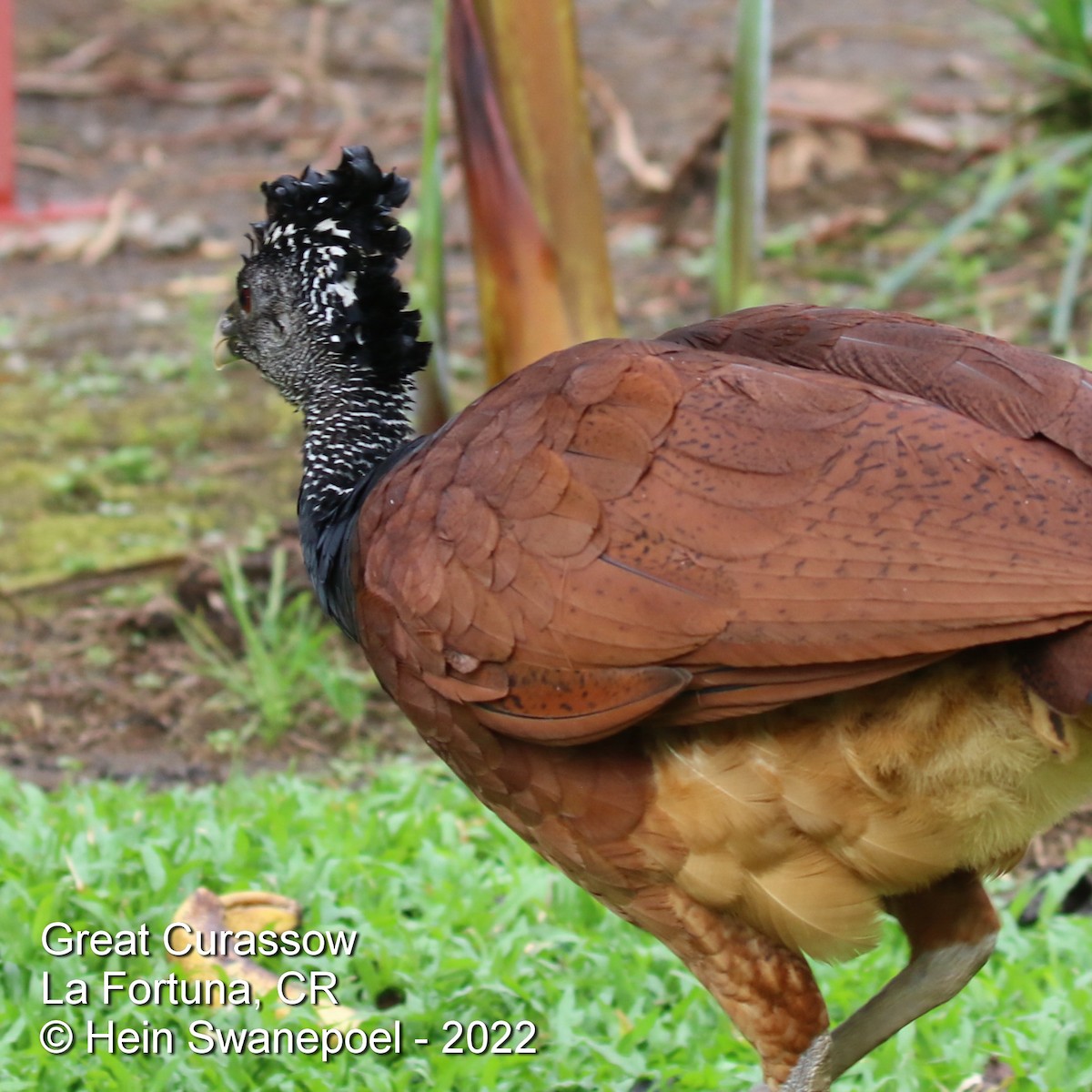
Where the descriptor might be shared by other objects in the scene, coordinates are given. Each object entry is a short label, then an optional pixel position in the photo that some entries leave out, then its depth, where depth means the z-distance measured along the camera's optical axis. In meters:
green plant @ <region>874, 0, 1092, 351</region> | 14.84
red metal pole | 16.88
